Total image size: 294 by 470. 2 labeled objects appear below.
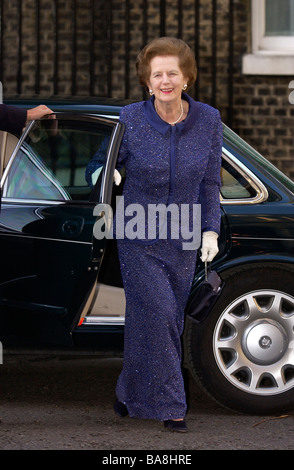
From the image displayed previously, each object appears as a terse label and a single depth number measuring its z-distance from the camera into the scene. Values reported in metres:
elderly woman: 9.80
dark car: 10.50
